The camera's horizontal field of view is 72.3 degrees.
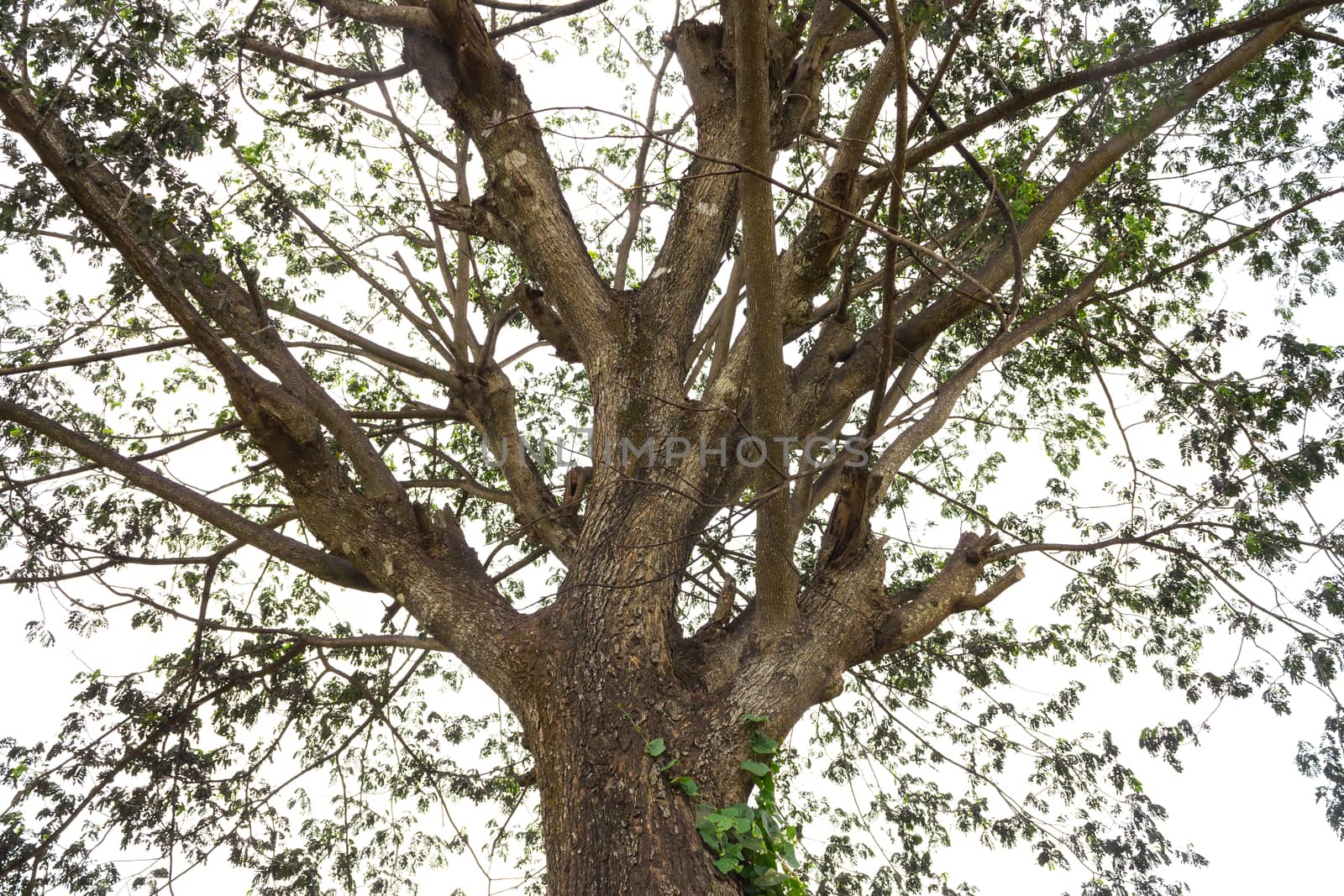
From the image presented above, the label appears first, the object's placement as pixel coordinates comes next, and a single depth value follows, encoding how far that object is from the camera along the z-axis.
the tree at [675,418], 3.00
